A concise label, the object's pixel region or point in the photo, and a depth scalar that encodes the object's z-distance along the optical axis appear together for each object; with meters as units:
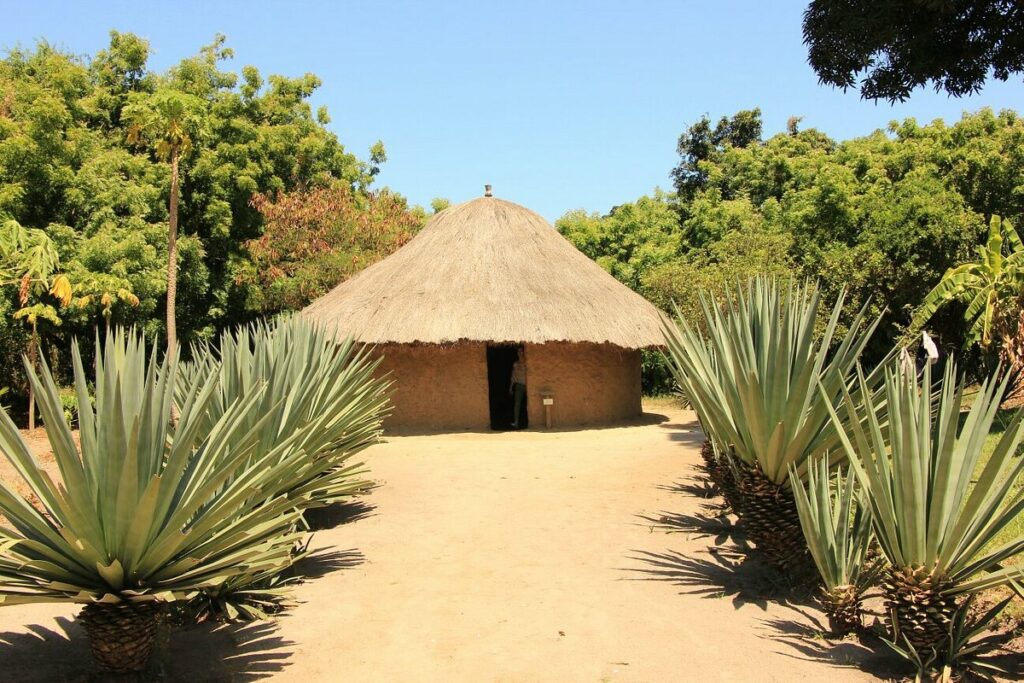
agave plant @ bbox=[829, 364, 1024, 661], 4.34
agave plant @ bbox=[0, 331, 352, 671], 3.81
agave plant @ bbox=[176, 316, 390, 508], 6.67
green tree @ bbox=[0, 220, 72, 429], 11.32
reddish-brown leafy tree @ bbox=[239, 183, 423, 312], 21.38
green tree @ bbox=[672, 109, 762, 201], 30.72
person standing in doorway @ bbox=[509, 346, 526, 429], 16.39
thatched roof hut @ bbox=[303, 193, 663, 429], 14.73
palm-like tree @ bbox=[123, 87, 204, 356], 16.98
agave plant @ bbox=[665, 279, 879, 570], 5.64
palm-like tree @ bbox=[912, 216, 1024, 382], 11.02
